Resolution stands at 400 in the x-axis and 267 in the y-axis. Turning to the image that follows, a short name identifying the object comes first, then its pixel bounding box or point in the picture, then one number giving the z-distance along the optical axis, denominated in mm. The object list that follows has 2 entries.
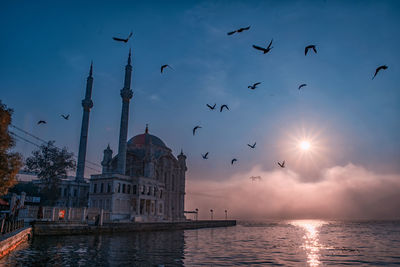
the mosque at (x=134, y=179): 57938
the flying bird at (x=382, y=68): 12312
